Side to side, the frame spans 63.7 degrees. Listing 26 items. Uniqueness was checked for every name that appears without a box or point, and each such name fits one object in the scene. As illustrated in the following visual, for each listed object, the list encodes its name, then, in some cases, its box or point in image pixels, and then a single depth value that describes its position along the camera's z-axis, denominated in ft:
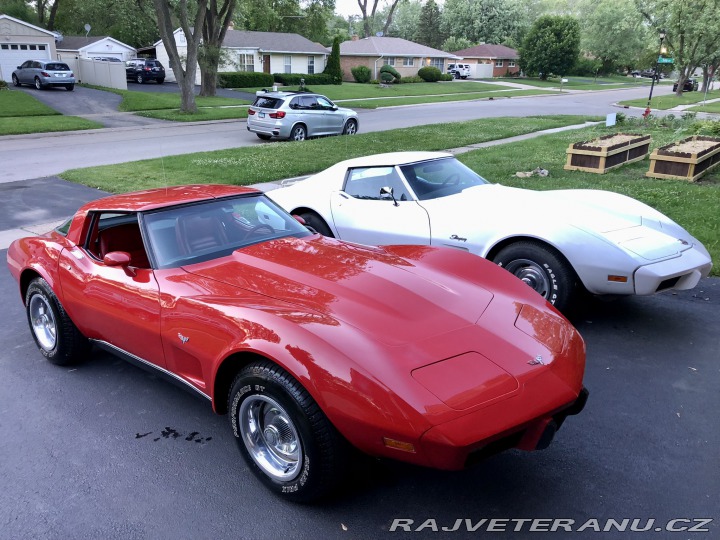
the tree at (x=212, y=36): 97.28
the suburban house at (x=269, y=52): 166.91
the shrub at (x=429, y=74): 184.03
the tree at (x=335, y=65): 163.53
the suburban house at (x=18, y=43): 123.75
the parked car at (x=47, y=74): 108.37
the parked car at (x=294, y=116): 59.77
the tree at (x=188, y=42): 78.18
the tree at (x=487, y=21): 287.48
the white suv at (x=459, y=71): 225.56
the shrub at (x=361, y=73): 175.63
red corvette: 8.49
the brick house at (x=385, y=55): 195.52
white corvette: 15.92
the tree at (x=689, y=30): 115.75
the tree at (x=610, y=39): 254.68
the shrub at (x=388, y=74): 173.37
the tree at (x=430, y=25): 296.71
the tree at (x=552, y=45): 211.00
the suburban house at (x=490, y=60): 238.48
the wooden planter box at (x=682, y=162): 37.11
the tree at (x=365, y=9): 238.27
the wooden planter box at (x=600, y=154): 40.22
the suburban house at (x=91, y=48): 155.02
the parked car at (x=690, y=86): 185.30
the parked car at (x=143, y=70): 137.49
